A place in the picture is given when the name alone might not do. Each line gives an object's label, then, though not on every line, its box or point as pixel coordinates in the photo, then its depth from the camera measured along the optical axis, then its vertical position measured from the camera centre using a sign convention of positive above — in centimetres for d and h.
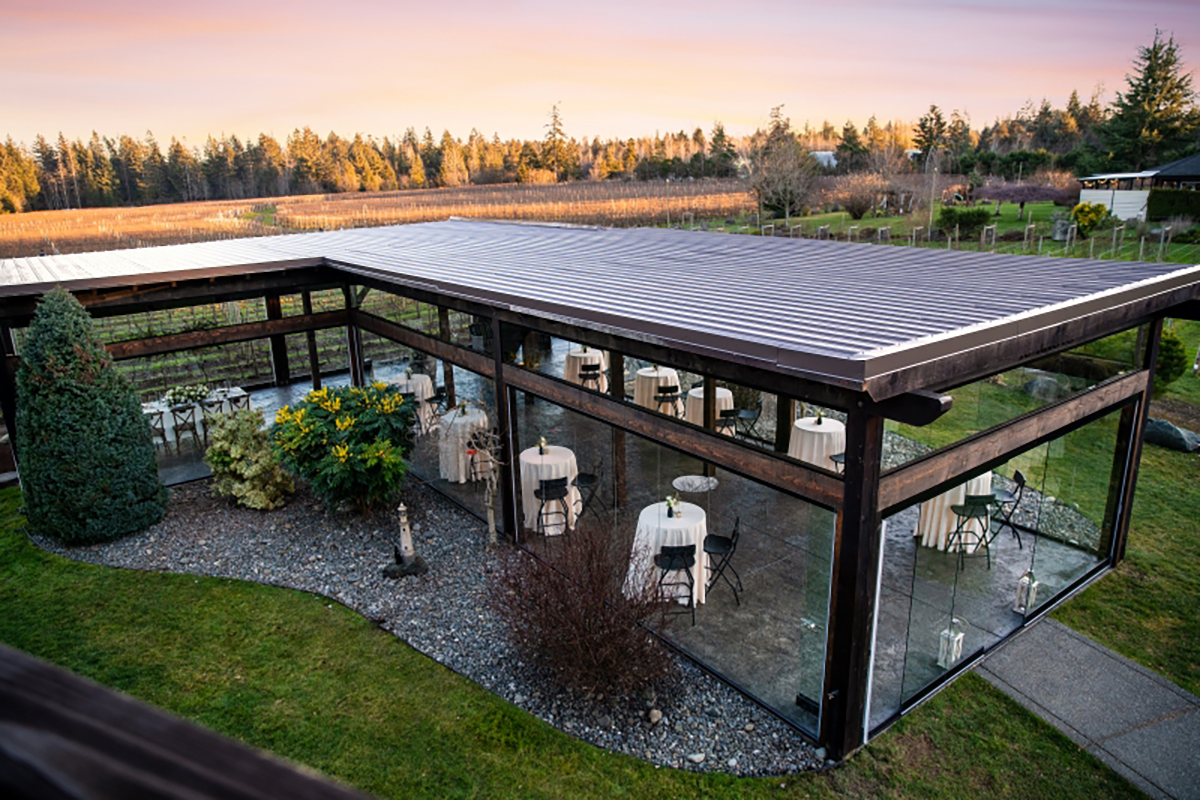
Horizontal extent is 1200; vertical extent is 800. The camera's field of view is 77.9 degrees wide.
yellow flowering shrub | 934 -305
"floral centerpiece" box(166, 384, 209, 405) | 1245 -317
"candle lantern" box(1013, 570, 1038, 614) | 733 -394
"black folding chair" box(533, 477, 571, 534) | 884 -362
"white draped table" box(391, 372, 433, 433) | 1081 -282
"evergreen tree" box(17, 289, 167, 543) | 905 -274
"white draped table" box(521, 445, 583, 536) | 905 -332
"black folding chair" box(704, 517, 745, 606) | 764 -362
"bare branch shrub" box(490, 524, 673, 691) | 612 -349
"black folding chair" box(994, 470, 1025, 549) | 717 -301
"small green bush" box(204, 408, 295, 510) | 1016 -349
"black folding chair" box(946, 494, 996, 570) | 708 -315
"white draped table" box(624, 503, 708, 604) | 747 -341
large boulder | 1127 -387
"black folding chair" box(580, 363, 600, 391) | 992 -242
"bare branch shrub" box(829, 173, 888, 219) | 3641 -49
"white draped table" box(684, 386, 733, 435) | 1063 -300
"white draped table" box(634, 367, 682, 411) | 977 -259
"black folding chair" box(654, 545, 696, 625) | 720 -352
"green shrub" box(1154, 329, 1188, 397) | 1221 -295
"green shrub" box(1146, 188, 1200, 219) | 2645 -97
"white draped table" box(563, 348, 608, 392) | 895 -215
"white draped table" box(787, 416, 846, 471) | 907 -308
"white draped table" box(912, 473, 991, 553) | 654 -296
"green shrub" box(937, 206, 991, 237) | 2689 -138
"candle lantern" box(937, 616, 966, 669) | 655 -397
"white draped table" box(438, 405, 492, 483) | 1047 -344
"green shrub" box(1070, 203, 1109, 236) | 2592 -130
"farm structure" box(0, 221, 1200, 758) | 543 -210
